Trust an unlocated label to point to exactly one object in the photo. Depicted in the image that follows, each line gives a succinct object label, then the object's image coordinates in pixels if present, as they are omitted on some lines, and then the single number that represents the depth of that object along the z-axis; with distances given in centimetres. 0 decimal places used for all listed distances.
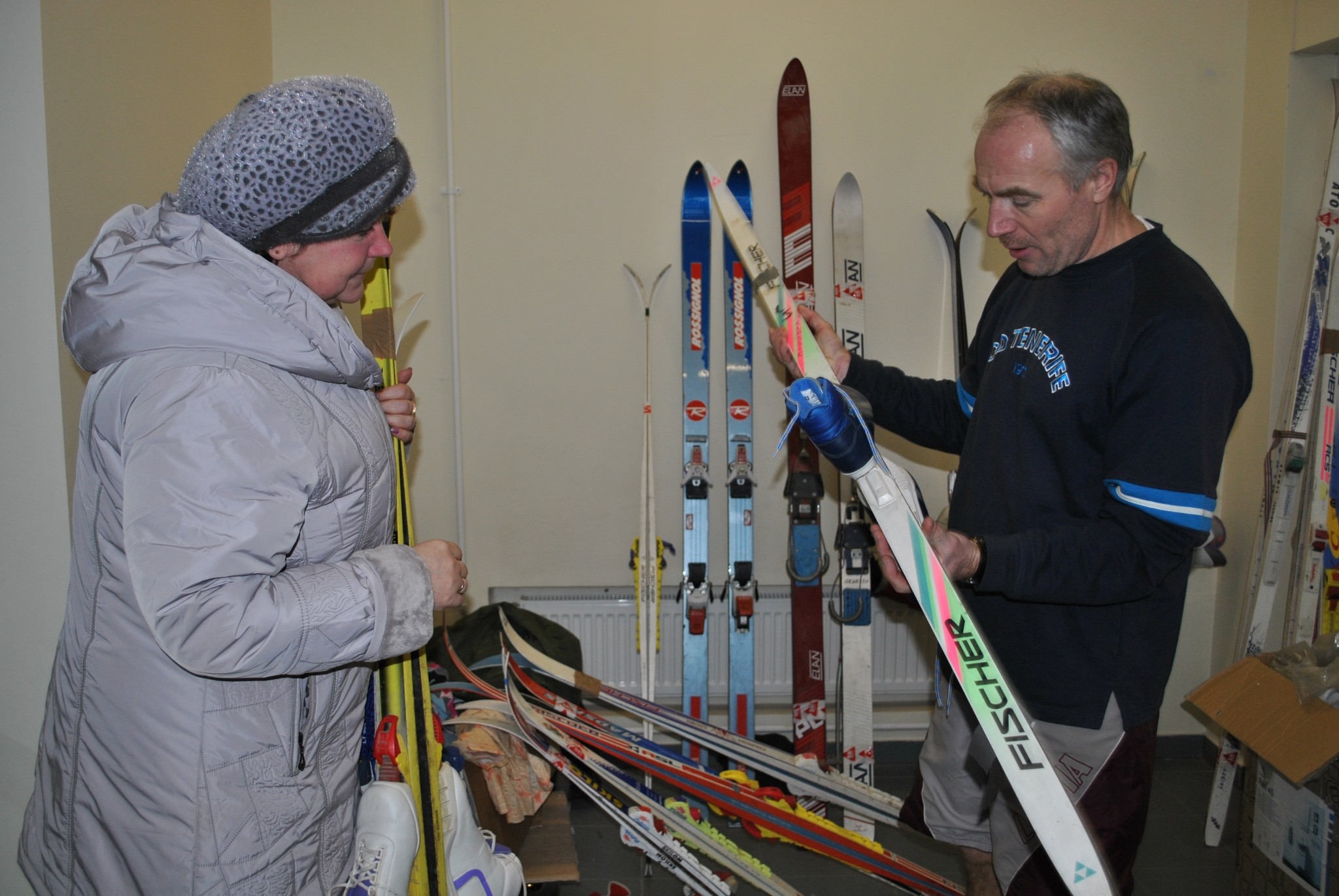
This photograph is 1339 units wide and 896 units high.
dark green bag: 273
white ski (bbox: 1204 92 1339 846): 257
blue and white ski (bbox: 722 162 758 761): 292
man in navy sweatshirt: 133
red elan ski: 287
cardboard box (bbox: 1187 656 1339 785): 193
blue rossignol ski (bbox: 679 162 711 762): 292
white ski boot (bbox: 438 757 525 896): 167
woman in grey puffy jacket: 94
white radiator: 305
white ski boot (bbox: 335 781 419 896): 131
